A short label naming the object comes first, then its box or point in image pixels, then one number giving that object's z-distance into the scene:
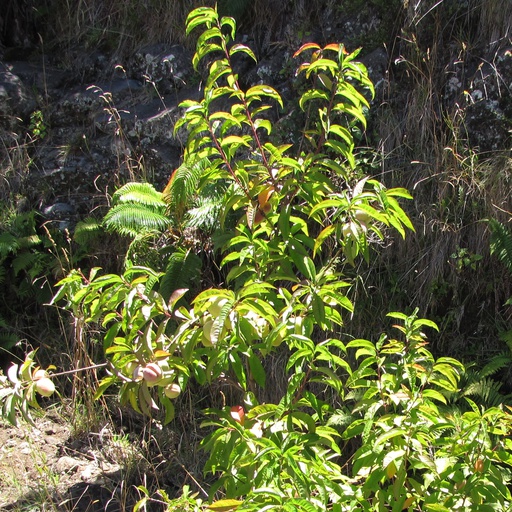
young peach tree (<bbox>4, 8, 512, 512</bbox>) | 2.06
